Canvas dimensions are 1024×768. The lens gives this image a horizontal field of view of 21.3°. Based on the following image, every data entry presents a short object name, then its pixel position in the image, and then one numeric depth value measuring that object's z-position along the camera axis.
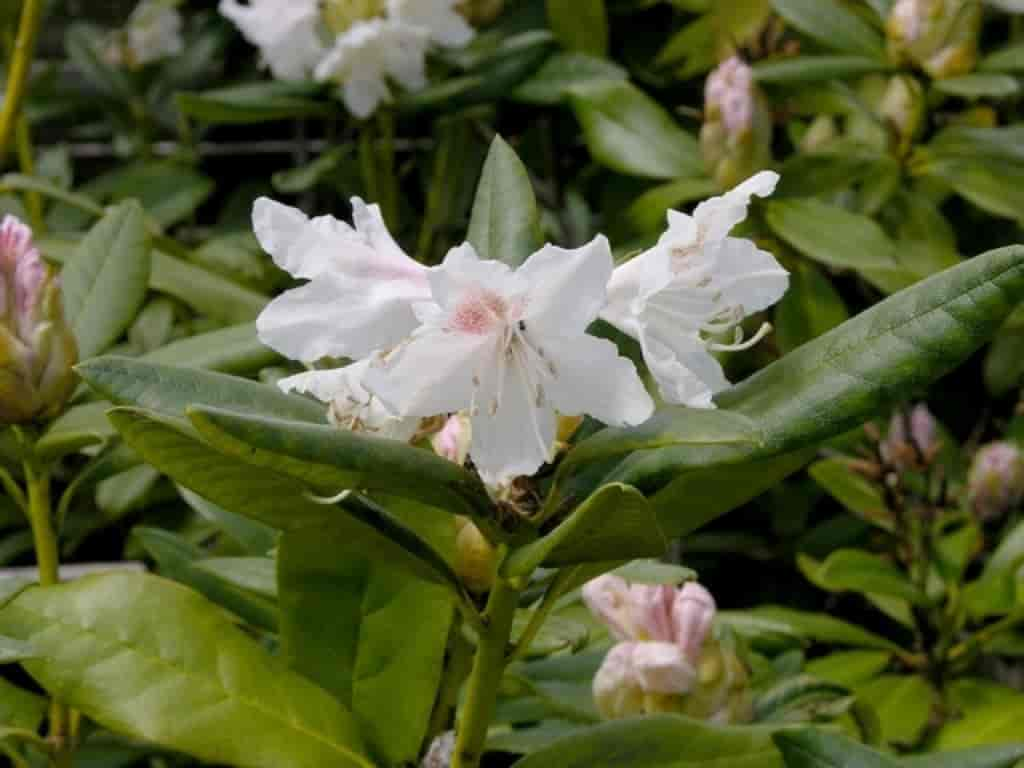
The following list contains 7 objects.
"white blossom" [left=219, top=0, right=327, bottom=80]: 1.06
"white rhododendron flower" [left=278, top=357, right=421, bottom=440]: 0.60
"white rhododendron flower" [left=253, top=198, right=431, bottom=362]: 0.59
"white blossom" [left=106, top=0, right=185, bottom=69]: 1.44
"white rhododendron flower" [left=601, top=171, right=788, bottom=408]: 0.59
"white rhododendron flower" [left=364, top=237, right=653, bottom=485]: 0.57
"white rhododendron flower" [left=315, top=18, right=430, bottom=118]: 1.04
